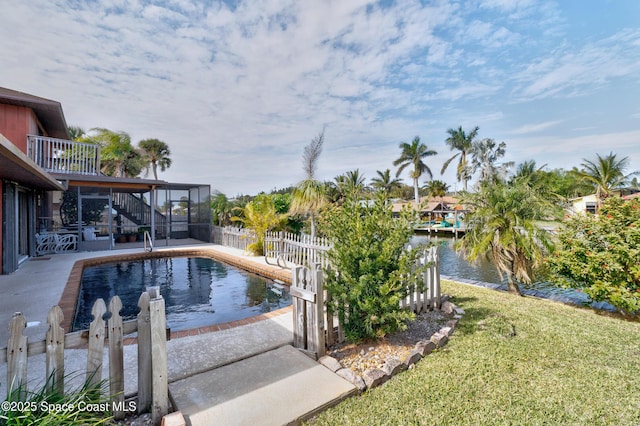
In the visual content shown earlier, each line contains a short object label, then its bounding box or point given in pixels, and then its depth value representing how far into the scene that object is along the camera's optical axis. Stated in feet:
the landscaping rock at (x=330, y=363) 9.31
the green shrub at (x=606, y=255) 14.30
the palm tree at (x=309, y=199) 39.42
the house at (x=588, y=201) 92.23
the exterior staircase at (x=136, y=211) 52.25
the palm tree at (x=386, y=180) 116.57
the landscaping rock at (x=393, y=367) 9.02
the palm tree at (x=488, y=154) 108.58
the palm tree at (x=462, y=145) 109.50
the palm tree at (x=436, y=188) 141.69
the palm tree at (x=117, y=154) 73.08
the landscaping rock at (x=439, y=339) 10.88
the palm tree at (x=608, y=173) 87.92
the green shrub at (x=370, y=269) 10.29
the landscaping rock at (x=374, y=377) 8.50
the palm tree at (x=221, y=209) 56.59
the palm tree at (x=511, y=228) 18.83
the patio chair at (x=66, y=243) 37.19
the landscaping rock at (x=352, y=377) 8.42
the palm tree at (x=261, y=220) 33.32
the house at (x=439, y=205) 116.47
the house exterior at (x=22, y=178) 23.10
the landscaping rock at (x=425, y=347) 10.18
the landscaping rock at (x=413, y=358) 9.52
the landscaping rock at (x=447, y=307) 14.47
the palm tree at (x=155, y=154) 98.58
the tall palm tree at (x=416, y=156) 113.60
